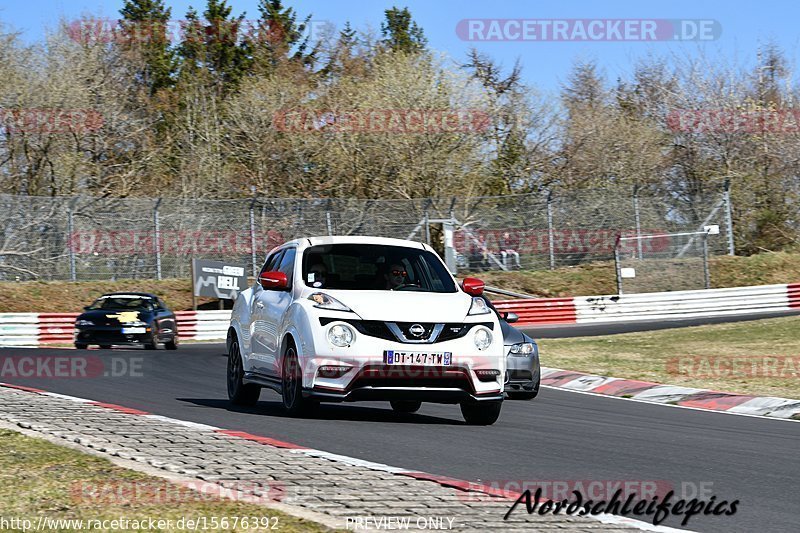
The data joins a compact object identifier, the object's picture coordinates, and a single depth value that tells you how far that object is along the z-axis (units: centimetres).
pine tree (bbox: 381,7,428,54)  7730
